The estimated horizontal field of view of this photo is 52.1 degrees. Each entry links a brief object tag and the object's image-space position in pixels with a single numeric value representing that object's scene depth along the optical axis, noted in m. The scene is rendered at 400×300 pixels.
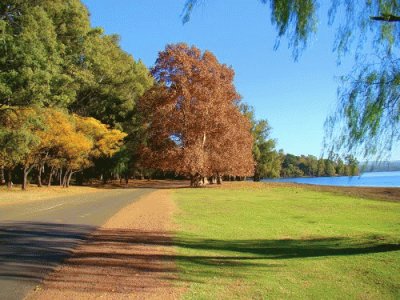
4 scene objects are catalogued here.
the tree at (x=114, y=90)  53.31
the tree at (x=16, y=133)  27.39
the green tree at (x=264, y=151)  76.38
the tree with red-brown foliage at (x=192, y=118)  41.66
